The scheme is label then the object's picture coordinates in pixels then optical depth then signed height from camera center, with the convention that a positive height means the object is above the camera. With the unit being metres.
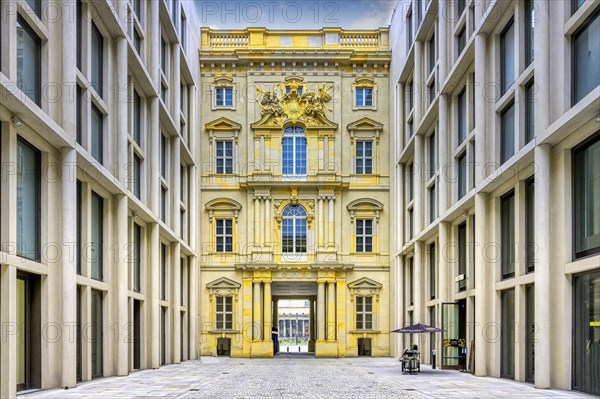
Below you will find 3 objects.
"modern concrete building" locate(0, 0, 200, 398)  18.50 +1.83
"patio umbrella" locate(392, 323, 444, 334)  30.12 -3.11
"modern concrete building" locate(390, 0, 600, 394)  19.86 +1.95
